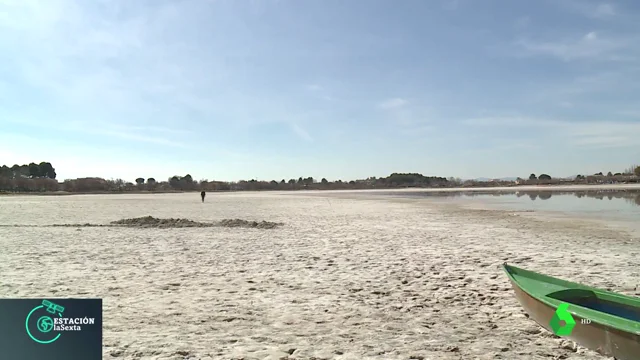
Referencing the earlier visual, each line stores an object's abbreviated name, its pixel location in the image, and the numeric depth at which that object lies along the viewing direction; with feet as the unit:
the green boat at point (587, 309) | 15.28
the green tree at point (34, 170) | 575.38
